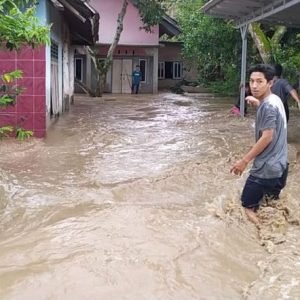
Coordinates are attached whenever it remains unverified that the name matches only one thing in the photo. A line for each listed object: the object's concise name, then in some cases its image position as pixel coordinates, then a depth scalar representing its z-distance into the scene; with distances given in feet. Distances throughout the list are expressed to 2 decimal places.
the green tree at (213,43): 49.37
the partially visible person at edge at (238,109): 36.74
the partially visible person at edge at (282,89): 21.08
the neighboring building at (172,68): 74.15
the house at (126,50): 65.57
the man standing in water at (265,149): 11.13
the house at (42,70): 24.26
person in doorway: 65.76
